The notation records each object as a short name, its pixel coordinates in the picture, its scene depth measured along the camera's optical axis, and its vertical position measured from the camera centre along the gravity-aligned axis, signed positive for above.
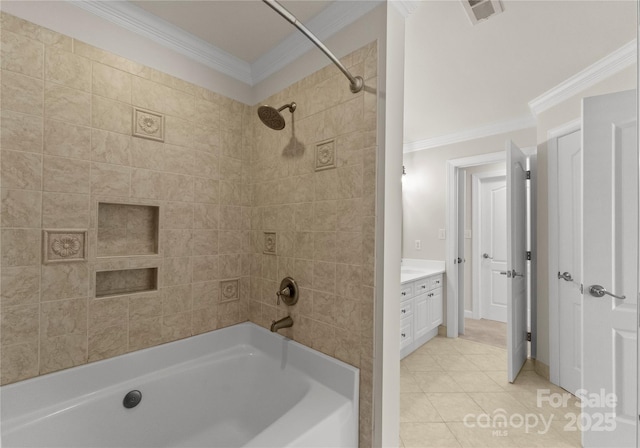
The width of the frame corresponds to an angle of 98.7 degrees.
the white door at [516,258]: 2.36 -0.27
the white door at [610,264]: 1.49 -0.20
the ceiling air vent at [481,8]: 1.37 +1.13
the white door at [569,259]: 2.17 -0.24
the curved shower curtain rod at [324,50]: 0.85 +0.68
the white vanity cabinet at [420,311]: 2.72 -0.90
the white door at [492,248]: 4.07 -0.30
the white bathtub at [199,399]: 1.14 -0.83
